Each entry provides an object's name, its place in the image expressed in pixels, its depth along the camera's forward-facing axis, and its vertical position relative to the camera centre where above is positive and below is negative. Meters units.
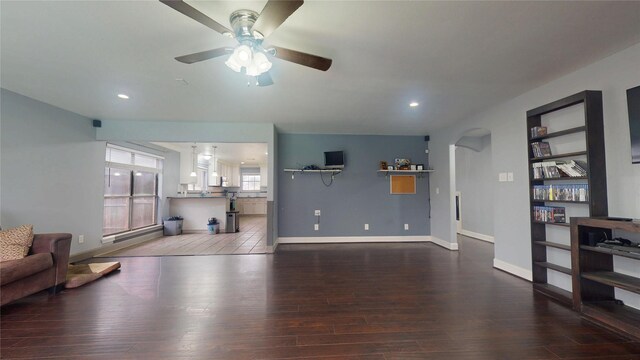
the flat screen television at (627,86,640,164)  2.16 +0.61
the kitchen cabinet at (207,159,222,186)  9.61 +0.58
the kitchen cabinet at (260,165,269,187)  11.97 +0.82
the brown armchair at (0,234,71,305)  2.43 -0.81
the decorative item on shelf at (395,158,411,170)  5.73 +0.59
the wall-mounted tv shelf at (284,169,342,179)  5.59 +0.46
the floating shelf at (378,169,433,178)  5.71 +0.44
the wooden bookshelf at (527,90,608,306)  2.45 +0.22
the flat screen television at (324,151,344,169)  5.59 +0.74
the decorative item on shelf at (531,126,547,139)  2.99 +0.72
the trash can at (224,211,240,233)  7.16 -0.88
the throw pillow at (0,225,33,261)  2.62 -0.54
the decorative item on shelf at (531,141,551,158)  2.97 +0.50
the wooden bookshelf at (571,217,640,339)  2.14 -0.79
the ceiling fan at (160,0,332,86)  1.54 +1.09
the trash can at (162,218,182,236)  6.72 -0.96
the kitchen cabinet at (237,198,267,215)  11.43 -0.68
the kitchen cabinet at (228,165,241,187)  11.68 +0.74
